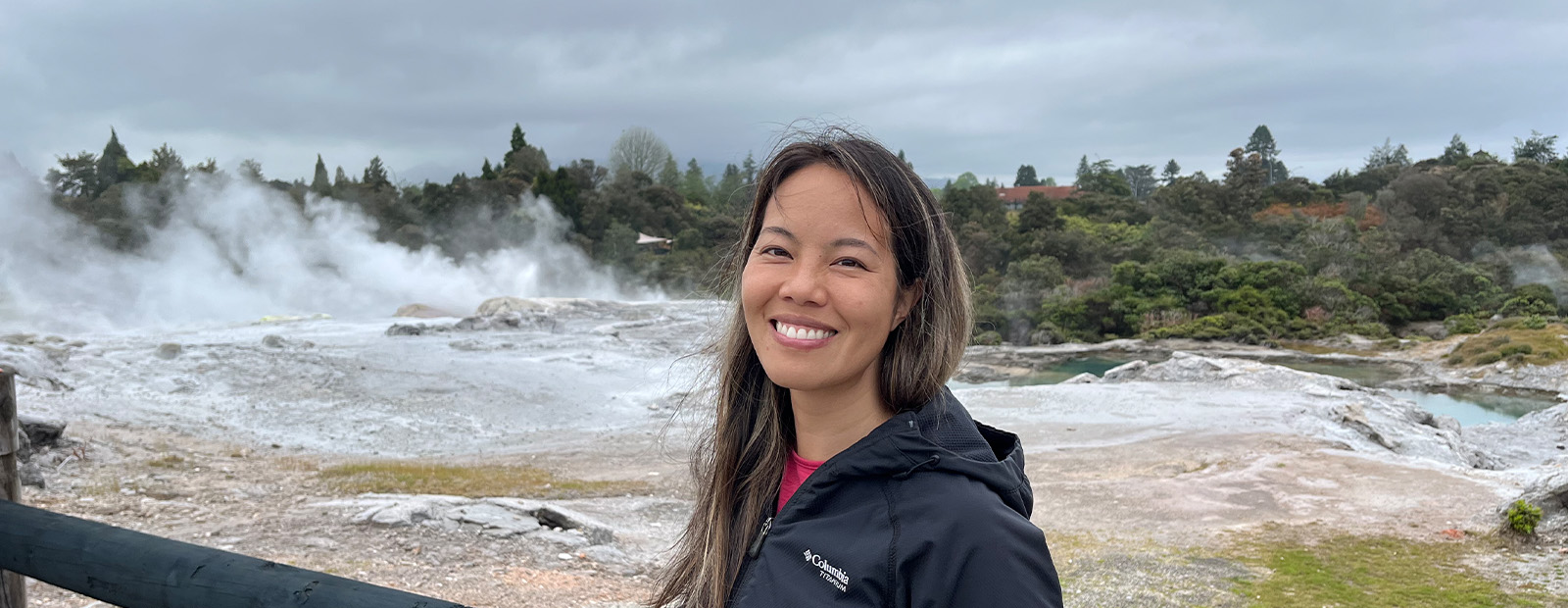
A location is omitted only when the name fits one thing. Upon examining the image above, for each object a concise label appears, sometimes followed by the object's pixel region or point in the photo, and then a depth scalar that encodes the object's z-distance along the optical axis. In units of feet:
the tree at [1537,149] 173.58
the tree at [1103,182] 185.78
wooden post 8.87
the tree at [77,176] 127.54
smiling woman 3.84
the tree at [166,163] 138.10
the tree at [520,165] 159.84
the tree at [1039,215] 129.70
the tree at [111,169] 130.82
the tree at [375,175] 179.22
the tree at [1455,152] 172.06
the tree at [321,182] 166.30
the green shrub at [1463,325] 88.08
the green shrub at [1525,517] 24.62
